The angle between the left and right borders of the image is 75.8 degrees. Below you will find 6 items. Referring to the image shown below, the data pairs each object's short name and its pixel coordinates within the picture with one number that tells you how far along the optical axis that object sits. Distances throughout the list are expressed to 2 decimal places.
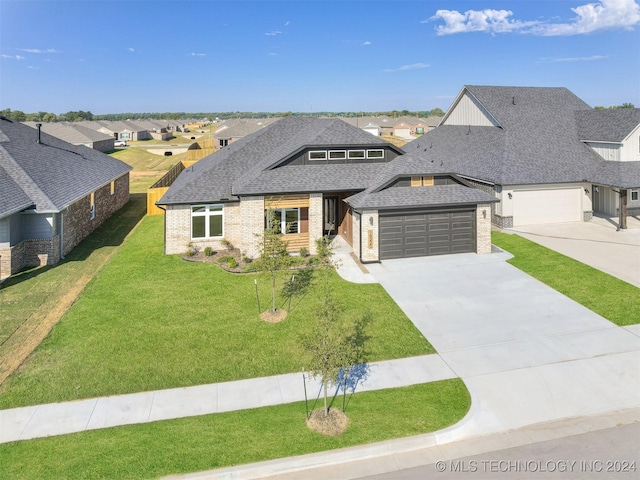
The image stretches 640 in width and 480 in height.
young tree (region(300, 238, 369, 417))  8.75
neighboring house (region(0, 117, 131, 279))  17.62
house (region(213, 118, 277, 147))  68.88
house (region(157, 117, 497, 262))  19.75
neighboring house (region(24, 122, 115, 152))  66.94
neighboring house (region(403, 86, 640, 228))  25.25
